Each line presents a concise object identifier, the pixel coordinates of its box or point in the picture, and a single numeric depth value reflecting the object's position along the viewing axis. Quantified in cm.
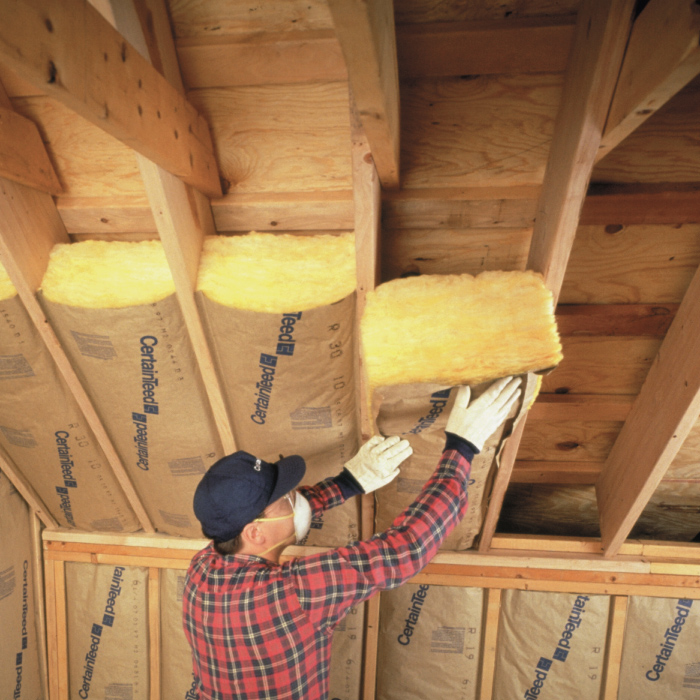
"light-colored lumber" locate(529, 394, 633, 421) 181
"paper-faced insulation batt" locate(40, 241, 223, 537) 147
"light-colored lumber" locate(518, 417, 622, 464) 195
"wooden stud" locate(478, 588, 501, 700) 232
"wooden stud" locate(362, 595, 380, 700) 242
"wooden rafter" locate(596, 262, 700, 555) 142
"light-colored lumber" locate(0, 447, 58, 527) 222
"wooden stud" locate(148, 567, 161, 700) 253
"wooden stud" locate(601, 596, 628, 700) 221
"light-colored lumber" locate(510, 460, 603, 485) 211
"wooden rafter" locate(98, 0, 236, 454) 99
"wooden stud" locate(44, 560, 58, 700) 258
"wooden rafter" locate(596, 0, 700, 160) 65
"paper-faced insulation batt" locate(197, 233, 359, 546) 140
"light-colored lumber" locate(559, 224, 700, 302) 139
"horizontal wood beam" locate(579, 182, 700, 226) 129
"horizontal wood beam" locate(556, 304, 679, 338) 154
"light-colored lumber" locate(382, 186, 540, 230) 128
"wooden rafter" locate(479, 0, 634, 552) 85
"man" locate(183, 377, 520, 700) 128
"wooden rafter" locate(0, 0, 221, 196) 72
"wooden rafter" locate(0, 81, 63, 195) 123
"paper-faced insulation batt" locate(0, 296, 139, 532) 168
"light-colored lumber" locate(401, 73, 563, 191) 119
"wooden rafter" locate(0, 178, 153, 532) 132
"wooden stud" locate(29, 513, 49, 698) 254
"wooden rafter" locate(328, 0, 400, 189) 58
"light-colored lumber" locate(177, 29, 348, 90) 114
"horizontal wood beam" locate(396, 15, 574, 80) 108
